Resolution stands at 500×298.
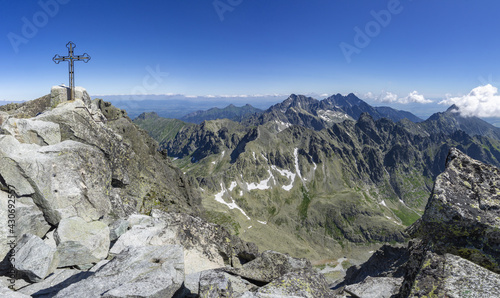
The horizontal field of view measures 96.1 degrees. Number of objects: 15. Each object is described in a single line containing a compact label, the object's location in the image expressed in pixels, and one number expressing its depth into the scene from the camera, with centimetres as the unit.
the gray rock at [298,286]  983
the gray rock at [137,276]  834
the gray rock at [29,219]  1327
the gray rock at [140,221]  1626
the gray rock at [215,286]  815
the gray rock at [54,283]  1017
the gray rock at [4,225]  1224
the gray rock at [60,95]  2725
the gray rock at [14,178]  1398
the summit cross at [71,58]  2447
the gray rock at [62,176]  1455
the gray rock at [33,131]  1770
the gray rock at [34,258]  1093
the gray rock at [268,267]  1340
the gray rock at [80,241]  1241
